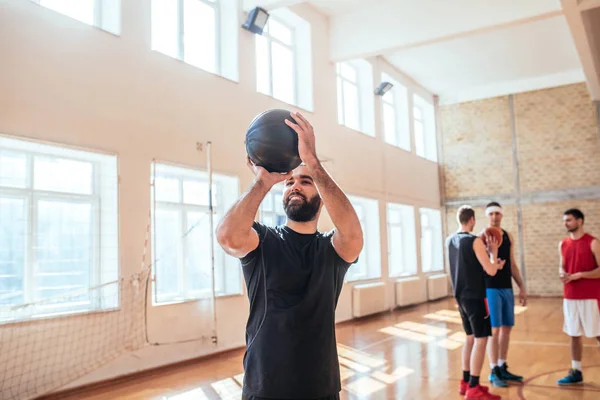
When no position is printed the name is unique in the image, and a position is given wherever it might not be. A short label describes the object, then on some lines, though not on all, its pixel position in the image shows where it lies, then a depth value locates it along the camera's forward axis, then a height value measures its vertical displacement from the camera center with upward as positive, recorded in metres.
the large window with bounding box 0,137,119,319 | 4.72 +0.24
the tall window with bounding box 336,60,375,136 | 10.83 +3.03
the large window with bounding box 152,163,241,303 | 6.26 +0.12
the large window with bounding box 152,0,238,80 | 6.73 +2.87
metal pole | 5.89 +0.14
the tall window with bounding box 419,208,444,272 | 13.80 +0.05
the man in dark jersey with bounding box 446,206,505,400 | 3.99 -0.44
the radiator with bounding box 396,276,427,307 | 10.95 -1.13
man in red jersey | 4.30 -0.45
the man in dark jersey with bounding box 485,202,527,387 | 4.46 -0.60
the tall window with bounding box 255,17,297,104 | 8.31 +3.01
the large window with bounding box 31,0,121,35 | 5.57 +2.57
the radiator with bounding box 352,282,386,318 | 9.35 -1.07
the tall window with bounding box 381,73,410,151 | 12.52 +3.00
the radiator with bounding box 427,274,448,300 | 12.41 -1.16
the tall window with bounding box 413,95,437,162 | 14.05 +2.97
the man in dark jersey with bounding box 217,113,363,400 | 1.67 -0.14
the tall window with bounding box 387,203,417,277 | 12.20 +0.00
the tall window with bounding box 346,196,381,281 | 10.62 -0.01
